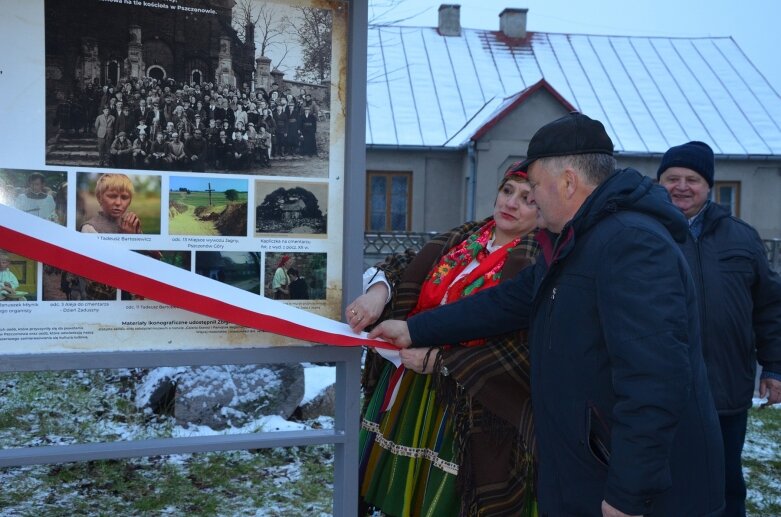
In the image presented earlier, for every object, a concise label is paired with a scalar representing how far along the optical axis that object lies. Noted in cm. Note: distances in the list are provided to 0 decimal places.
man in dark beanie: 343
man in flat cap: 183
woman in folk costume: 267
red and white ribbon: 217
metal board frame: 229
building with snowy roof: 1798
